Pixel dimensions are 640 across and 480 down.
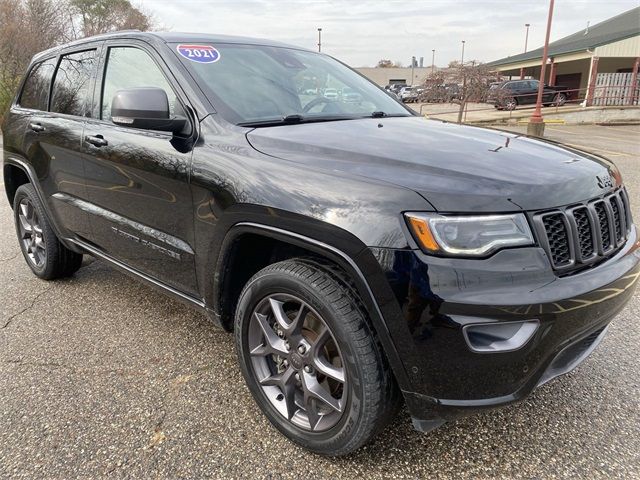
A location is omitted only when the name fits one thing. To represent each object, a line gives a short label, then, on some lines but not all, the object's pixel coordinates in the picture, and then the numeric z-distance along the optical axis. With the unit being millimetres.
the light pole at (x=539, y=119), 16312
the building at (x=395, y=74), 75312
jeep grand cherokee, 1709
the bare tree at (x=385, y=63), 92600
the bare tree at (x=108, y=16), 31156
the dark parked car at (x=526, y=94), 24580
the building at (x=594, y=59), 24984
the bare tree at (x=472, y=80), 19469
